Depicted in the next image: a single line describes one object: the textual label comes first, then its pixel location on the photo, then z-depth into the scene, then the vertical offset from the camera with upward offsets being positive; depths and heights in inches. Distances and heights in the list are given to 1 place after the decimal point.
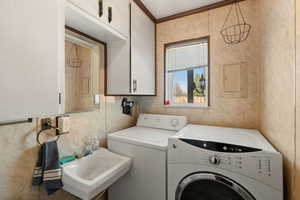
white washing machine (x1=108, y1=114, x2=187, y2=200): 46.8 -24.0
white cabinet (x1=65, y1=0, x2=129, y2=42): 37.2 +25.7
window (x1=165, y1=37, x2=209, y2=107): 69.2 +14.3
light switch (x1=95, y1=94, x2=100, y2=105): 57.1 +0.1
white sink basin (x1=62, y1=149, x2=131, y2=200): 35.1 -23.3
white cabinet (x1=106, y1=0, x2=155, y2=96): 56.7 +16.9
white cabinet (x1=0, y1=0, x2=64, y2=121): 22.0 +7.9
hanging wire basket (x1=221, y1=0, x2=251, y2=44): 59.4 +32.5
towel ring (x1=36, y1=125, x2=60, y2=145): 38.1 -9.5
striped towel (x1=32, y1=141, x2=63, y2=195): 36.6 -20.1
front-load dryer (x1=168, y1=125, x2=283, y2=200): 32.2 -18.7
